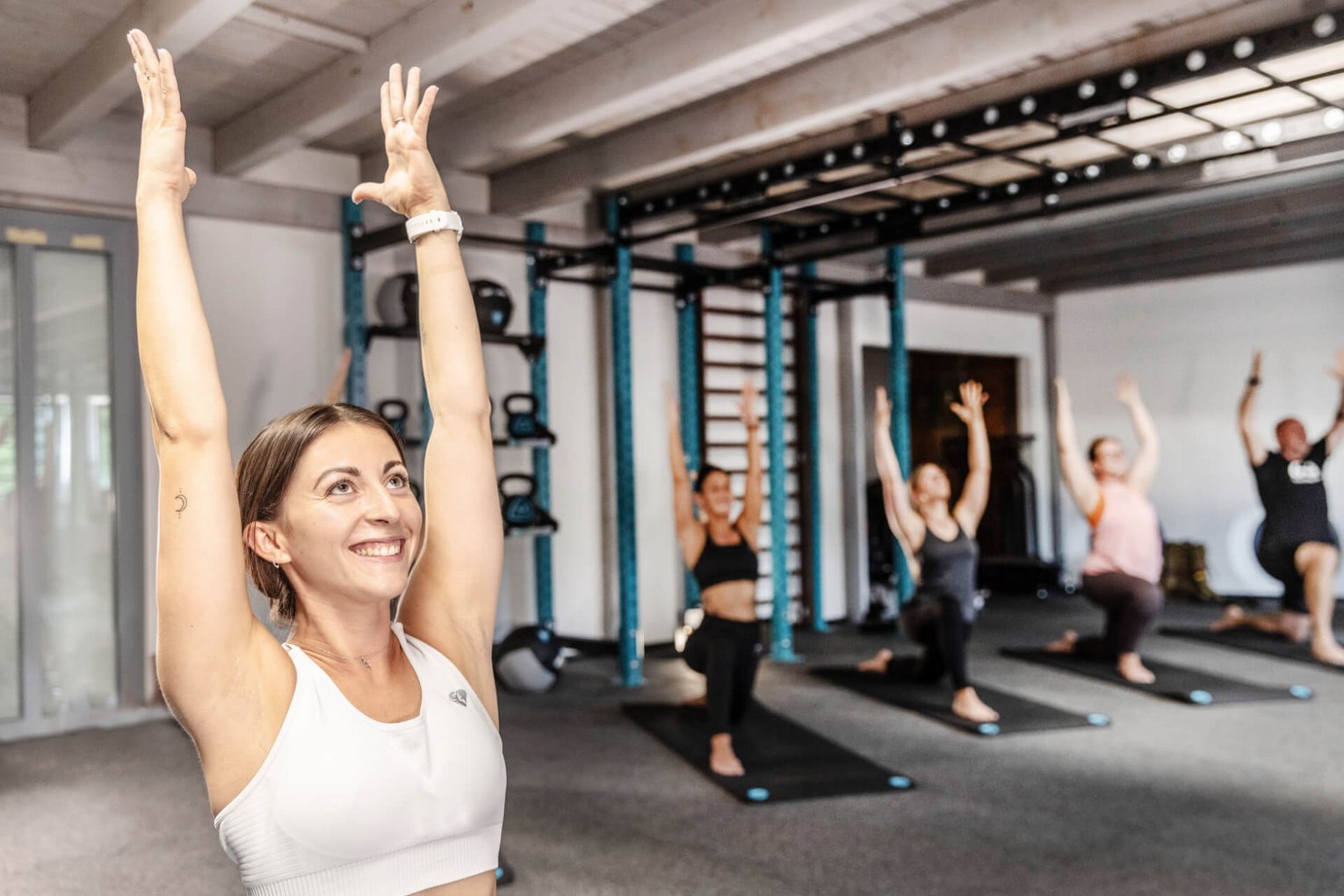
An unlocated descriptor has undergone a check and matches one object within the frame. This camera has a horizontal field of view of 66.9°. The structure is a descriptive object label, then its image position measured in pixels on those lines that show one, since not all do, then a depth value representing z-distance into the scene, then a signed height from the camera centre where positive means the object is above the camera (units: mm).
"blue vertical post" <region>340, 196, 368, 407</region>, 5355 +797
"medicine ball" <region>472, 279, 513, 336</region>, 5363 +793
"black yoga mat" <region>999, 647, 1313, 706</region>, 5105 -1281
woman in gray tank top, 4930 -456
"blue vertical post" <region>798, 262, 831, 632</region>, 7405 +7
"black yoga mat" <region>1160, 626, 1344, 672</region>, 6137 -1290
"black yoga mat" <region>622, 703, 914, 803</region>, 3777 -1256
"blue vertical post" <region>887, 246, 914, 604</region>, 7203 +642
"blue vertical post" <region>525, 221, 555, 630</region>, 5984 -29
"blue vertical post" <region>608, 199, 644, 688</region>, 5602 -37
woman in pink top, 5539 -523
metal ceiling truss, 3902 +1368
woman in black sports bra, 4246 -551
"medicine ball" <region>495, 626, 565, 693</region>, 5359 -1102
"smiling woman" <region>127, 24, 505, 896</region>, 908 -138
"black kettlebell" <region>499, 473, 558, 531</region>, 5406 -313
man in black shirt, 5922 -466
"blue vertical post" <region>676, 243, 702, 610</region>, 6305 +457
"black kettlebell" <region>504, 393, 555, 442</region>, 5520 +168
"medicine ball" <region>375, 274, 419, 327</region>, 5316 +829
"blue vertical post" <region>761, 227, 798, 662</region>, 6262 -352
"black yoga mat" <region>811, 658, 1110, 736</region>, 4613 -1273
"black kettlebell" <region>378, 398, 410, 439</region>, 5617 +243
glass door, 4793 -74
